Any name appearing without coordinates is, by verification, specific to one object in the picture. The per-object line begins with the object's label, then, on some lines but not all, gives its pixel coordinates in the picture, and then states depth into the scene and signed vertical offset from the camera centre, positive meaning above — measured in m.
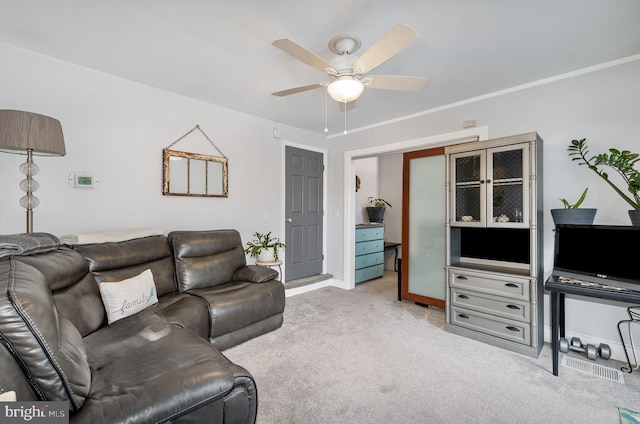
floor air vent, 2.12 -1.19
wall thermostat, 2.57 +0.31
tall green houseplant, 2.14 +0.39
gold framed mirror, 3.17 +0.46
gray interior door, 4.39 +0.02
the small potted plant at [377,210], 5.66 +0.07
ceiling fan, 1.60 +0.96
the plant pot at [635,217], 2.08 -0.02
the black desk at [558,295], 1.96 -0.56
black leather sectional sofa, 0.94 -0.69
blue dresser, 4.82 -0.66
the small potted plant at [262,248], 3.60 -0.44
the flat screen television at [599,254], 2.10 -0.31
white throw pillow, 2.01 -0.60
